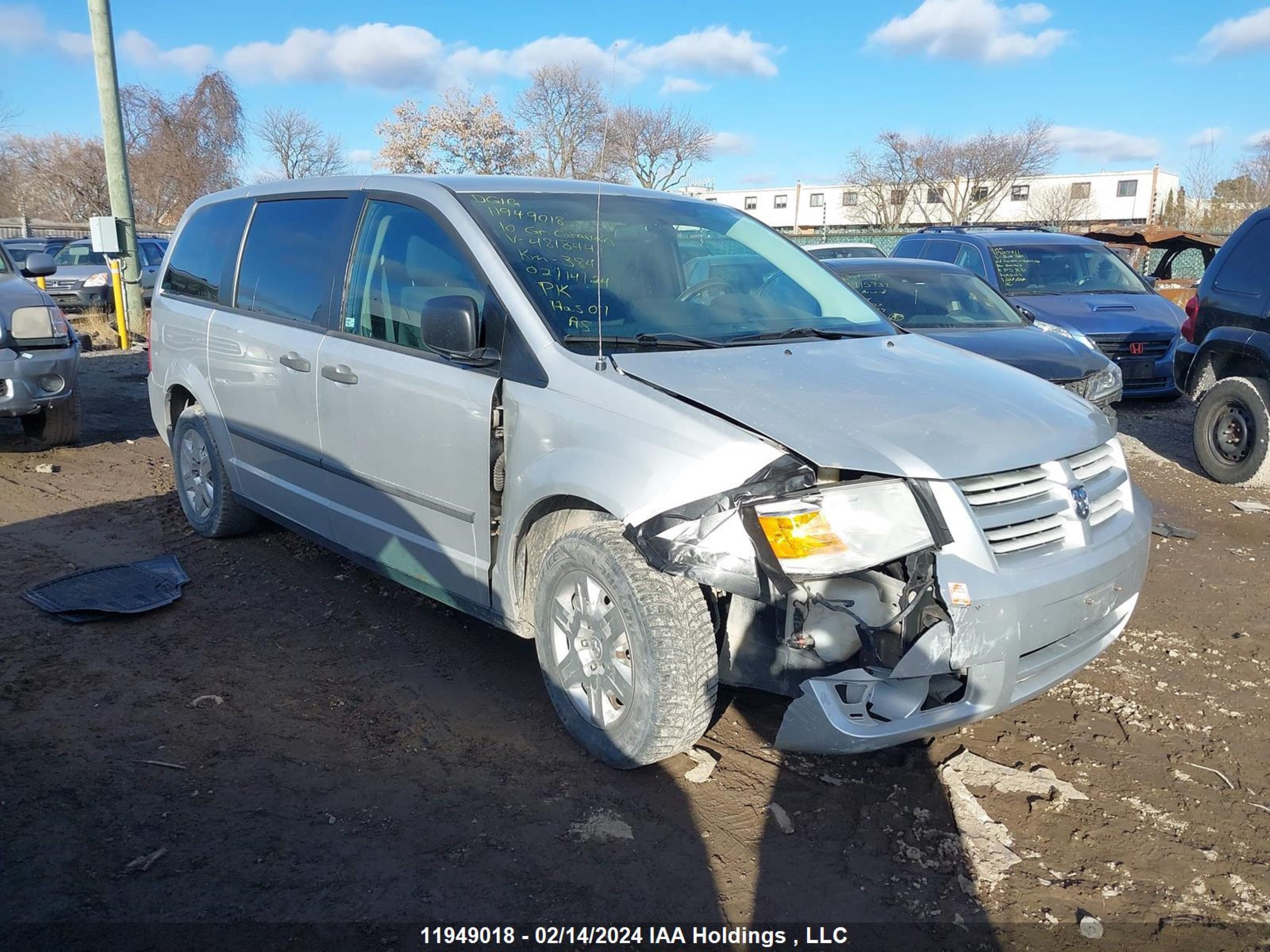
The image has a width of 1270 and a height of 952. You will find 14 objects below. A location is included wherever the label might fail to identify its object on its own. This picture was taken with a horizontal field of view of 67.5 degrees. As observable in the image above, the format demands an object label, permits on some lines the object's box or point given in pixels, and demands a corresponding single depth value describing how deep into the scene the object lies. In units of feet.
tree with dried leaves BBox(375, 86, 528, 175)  94.02
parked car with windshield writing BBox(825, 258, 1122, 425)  21.99
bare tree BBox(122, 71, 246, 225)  119.34
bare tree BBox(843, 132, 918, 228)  140.97
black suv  22.48
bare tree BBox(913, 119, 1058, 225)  135.95
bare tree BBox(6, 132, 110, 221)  125.90
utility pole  42.09
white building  146.61
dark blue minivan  30.58
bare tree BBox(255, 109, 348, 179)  125.18
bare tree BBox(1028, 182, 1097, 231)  144.36
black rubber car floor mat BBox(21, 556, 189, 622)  14.69
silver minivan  8.94
